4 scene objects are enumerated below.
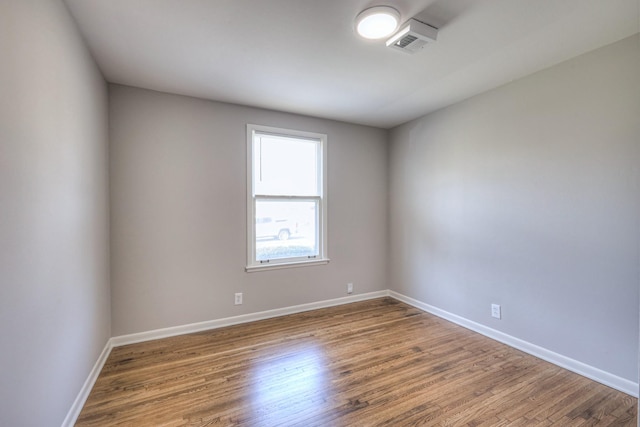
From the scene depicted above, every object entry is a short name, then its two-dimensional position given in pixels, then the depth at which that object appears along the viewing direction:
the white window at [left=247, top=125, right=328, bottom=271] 3.38
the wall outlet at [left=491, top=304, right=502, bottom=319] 2.82
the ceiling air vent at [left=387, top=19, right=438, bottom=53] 1.86
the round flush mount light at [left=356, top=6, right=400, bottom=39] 1.73
